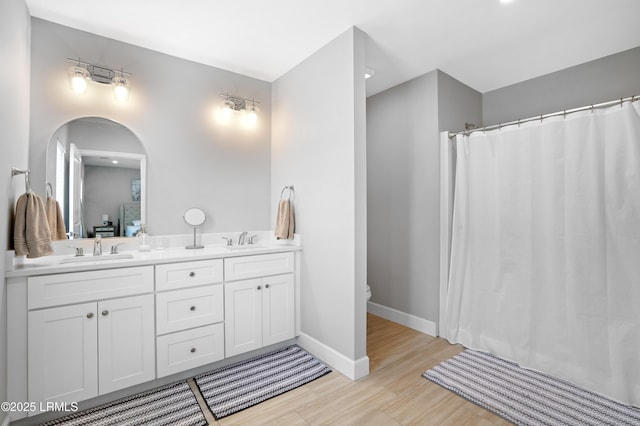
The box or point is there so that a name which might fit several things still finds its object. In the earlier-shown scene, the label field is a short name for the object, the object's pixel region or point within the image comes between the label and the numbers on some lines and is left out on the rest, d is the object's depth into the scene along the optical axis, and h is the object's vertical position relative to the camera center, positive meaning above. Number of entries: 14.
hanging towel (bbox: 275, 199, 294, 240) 2.80 -0.05
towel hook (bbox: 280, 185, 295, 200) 2.92 +0.23
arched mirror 2.24 +0.31
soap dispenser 2.46 -0.18
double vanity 1.72 -0.65
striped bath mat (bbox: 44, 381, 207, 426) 1.79 -1.17
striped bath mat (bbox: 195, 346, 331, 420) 1.98 -1.16
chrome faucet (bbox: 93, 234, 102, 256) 2.29 -0.21
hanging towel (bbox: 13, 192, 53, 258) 1.76 -0.06
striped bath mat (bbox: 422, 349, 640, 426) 1.82 -1.18
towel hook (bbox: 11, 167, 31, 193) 1.77 +0.27
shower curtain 1.98 -0.25
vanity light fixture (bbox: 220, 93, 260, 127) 2.90 +1.04
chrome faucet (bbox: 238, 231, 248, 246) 2.91 -0.20
